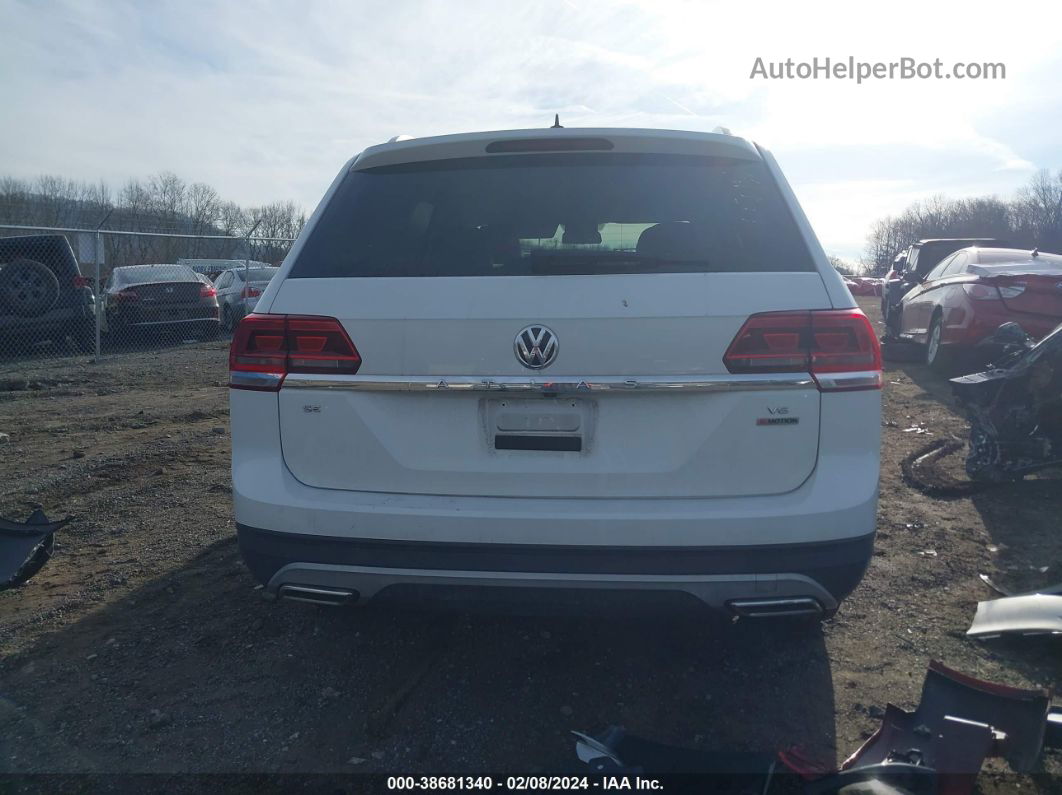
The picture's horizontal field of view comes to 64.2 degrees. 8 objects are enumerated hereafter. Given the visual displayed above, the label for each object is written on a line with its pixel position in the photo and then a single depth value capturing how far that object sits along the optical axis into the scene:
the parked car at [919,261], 13.74
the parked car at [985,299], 8.34
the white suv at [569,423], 2.57
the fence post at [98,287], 12.81
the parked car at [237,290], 18.00
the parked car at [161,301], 14.77
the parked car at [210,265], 22.97
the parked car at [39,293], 12.58
